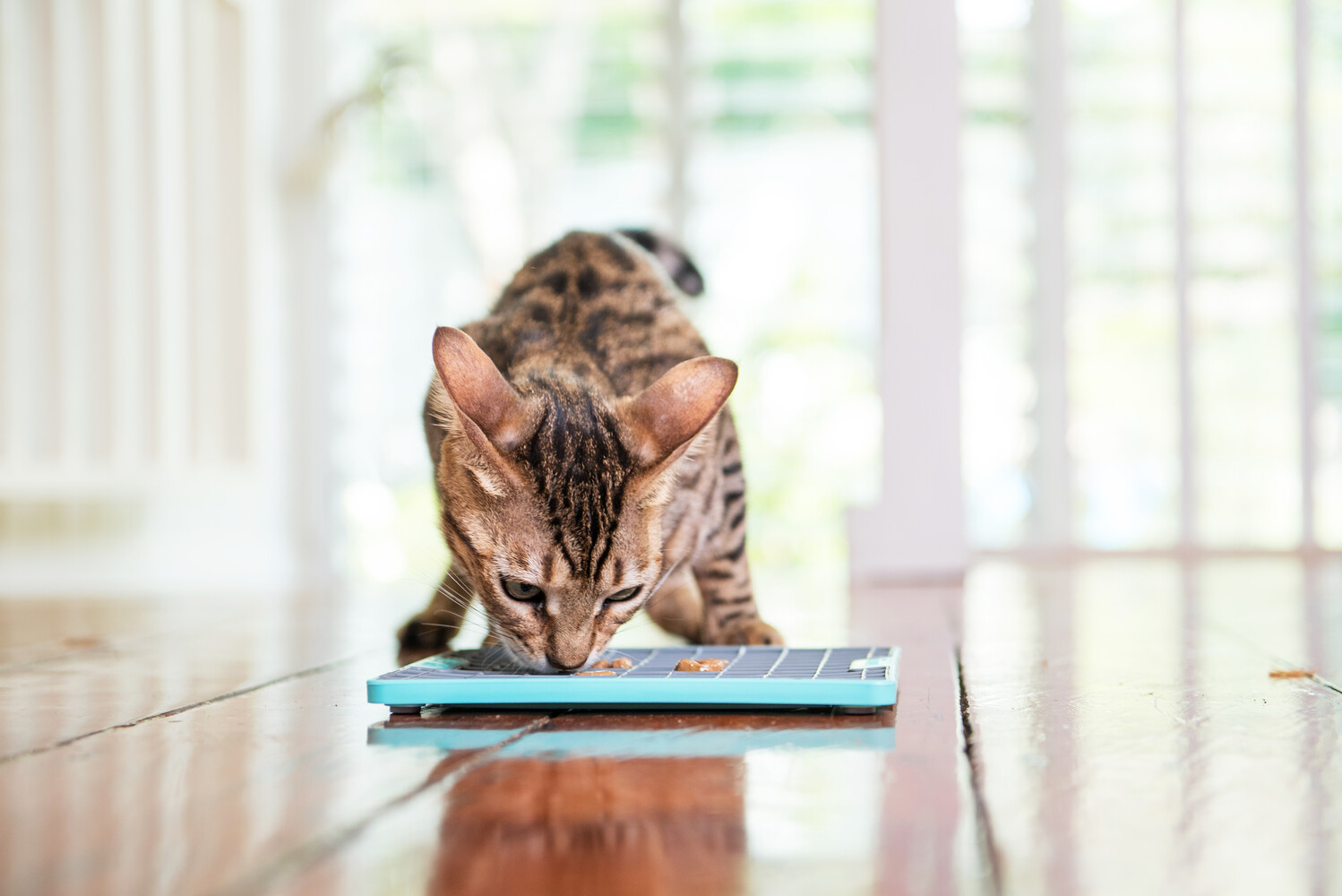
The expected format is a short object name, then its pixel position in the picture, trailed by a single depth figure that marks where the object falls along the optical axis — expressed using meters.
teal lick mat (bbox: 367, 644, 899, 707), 0.96
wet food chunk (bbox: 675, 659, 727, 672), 1.06
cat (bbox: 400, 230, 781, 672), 1.11
